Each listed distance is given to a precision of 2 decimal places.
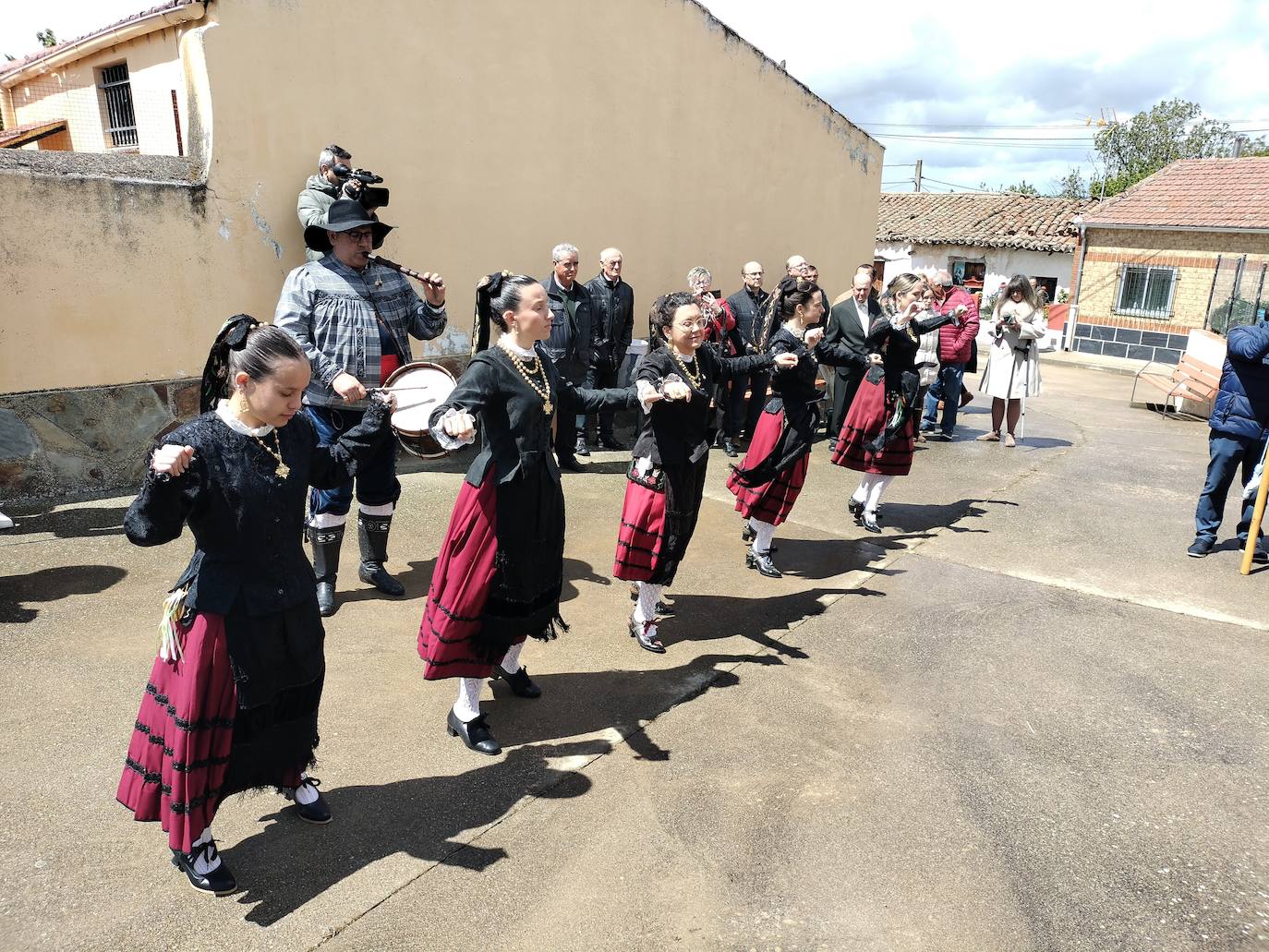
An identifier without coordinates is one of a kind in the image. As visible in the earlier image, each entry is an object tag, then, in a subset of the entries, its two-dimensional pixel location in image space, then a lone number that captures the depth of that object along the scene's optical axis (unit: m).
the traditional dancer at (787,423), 5.41
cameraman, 5.84
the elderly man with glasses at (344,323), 4.51
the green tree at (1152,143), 34.19
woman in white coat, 10.09
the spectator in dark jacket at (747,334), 9.05
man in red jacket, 10.21
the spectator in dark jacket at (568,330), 7.89
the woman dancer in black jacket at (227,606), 2.48
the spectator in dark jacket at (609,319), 8.37
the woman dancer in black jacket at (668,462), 4.27
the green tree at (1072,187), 39.62
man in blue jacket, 6.06
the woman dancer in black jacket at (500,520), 3.37
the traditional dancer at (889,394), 6.45
